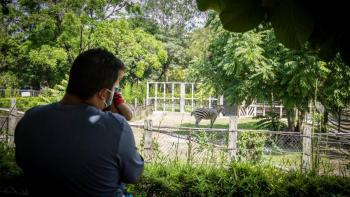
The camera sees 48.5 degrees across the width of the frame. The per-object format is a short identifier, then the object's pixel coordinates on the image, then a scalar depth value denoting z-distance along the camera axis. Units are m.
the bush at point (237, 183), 3.96
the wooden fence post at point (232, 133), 6.68
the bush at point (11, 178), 3.83
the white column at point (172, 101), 26.61
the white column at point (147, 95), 26.34
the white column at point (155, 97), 26.28
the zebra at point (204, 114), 17.23
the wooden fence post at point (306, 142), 5.86
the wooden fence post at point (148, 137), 5.93
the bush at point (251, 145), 5.76
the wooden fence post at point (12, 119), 7.38
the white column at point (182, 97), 26.02
